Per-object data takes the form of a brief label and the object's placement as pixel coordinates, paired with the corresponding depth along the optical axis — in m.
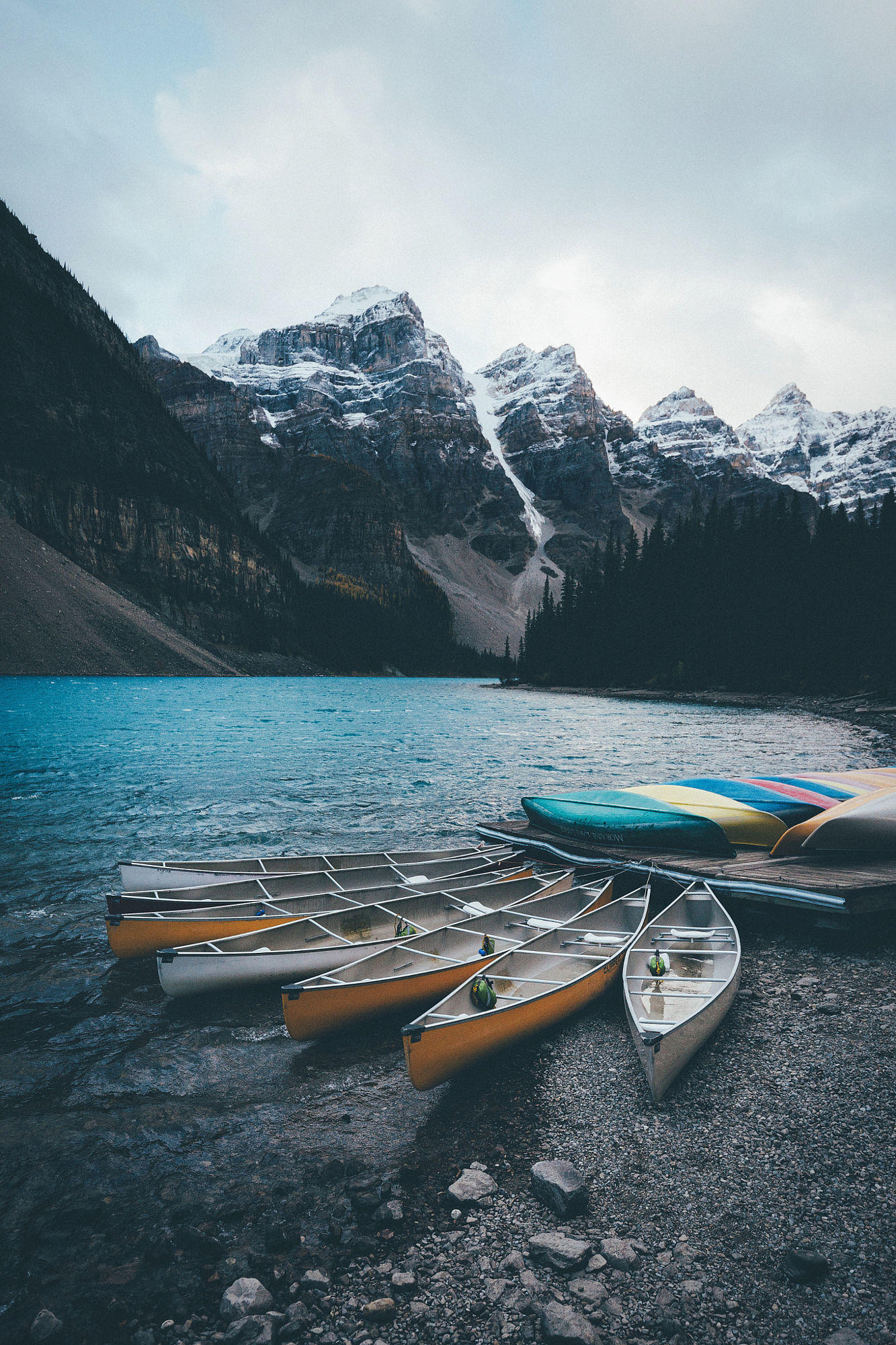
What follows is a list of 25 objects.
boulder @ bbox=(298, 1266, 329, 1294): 4.12
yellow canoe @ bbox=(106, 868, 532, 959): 8.68
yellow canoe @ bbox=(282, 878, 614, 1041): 6.80
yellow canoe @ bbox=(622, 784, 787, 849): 12.33
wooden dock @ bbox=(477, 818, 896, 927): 9.19
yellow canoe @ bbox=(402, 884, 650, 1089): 5.93
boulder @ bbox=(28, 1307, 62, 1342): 3.83
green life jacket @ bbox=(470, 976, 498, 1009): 6.84
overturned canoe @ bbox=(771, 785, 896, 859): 10.91
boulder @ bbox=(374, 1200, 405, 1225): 4.71
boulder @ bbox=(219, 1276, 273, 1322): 3.91
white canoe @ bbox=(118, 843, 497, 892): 10.48
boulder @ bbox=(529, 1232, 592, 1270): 4.17
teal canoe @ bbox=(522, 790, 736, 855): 12.05
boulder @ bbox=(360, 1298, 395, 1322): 3.89
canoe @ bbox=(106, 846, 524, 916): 9.40
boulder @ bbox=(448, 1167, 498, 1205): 4.86
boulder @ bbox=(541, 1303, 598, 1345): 3.61
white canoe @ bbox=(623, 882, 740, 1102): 6.00
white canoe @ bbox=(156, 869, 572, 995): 7.79
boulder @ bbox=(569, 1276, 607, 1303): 3.94
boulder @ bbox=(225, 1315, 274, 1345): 3.70
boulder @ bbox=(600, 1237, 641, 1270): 4.17
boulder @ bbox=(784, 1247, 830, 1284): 3.97
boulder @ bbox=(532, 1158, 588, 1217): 4.69
